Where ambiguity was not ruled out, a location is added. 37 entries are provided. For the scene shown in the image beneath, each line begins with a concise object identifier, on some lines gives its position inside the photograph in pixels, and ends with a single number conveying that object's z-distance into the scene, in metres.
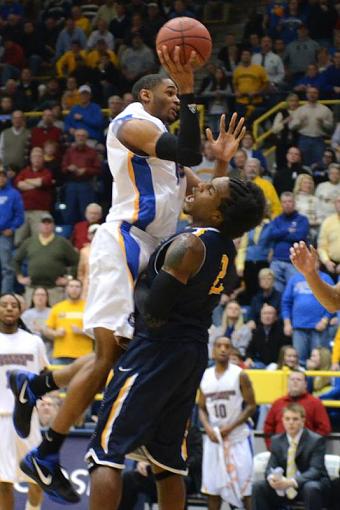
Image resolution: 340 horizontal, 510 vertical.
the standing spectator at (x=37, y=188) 16.88
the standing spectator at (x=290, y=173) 15.91
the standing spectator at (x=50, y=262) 15.50
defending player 6.39
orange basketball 6.39
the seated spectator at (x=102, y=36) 20.17
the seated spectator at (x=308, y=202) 15.16
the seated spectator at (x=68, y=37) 20.53
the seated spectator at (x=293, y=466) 11.38
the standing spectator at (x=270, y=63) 18.27
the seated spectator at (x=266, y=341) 13.59
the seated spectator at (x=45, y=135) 17.86
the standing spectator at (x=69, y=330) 13.88
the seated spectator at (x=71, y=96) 19.08
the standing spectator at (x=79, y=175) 16.92
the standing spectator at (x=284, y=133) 16.97
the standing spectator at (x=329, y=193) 15.13
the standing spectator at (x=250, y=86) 17.95
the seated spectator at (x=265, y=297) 14.27
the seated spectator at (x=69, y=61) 20.16
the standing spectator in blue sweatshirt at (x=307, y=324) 13.68
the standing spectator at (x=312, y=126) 16.72
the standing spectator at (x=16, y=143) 17.94
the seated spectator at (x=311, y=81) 17.61
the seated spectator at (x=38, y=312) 14.45
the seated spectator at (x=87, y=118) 17.97
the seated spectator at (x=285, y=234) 14.63
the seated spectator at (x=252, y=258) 15.05
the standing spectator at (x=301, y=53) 18.41
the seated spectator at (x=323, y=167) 16.06
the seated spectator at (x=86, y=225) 15.56
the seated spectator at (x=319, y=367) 13.04
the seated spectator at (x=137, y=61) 19.23
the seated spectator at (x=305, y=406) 11.85
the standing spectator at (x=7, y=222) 16.20
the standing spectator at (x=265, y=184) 15.31
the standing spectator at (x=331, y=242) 14.33
